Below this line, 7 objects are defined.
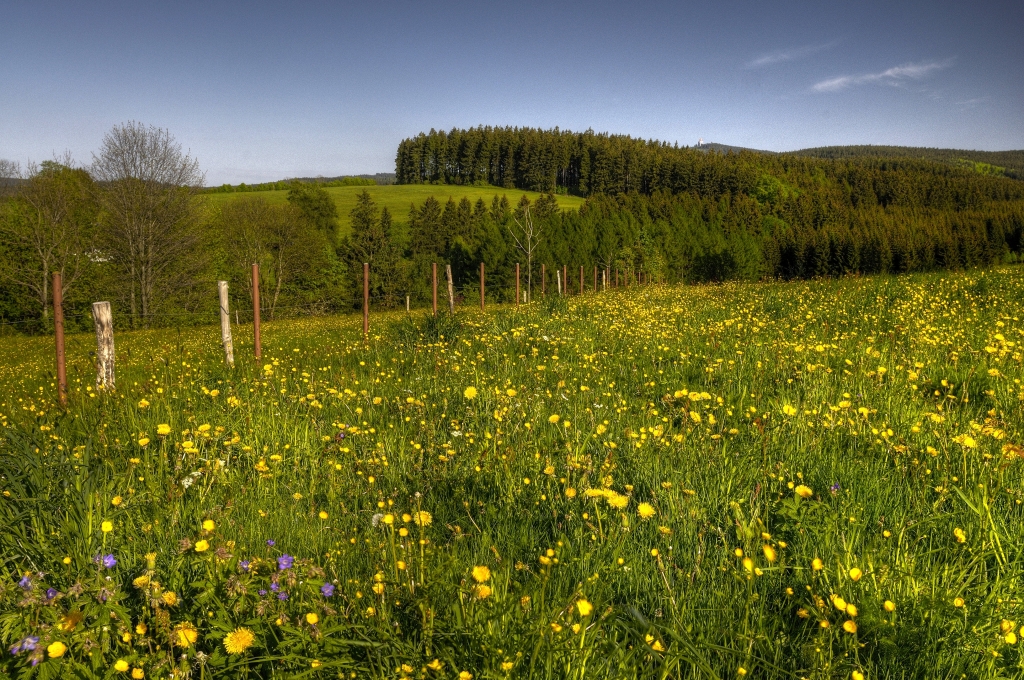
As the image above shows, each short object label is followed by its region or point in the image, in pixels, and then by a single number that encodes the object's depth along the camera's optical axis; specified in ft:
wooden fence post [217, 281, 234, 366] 27.41
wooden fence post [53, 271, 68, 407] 20.35
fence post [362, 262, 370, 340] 40.23
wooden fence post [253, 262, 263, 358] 27.35
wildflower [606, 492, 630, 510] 7.20
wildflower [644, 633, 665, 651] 5.67
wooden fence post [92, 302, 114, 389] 21.52
